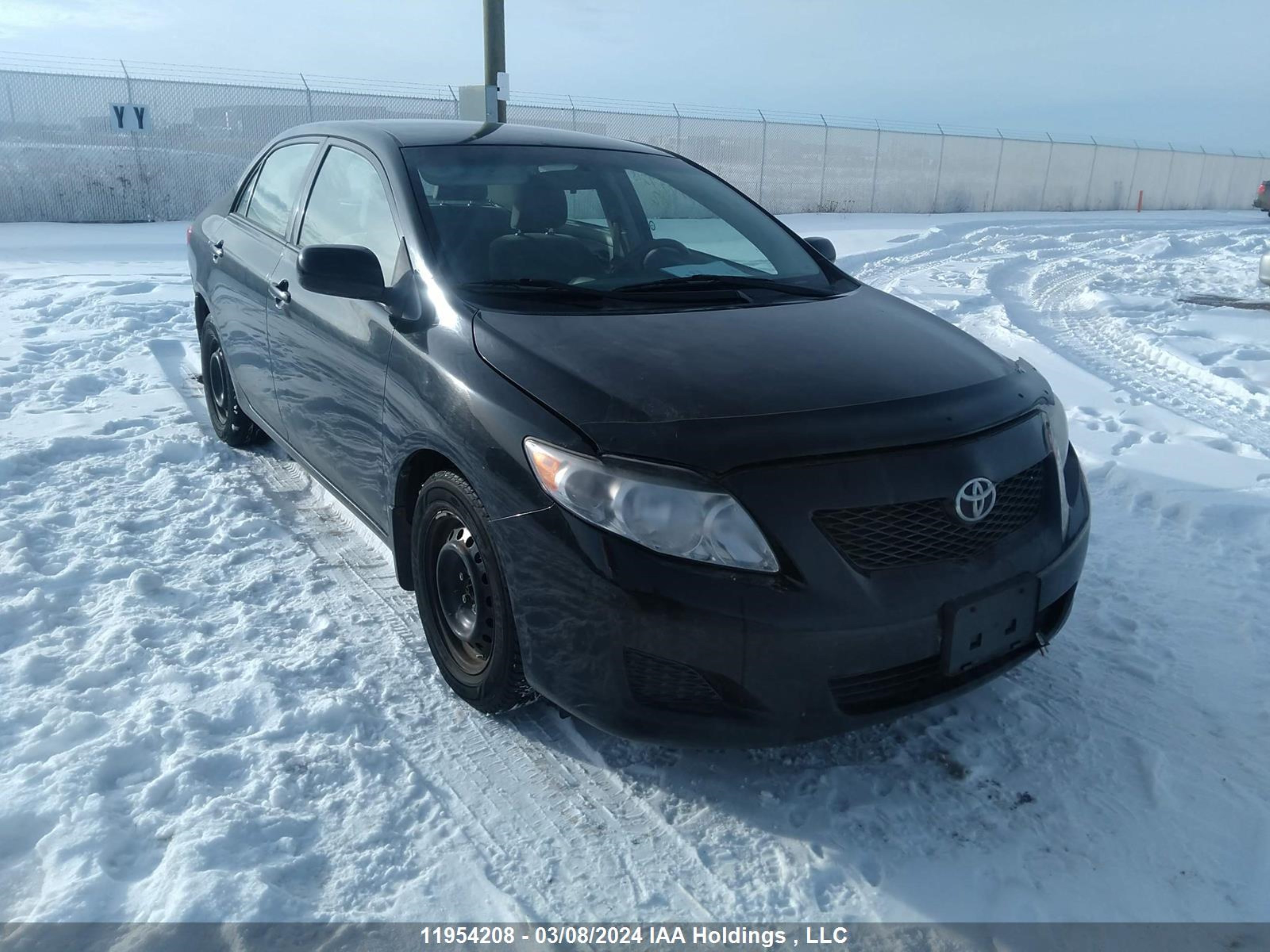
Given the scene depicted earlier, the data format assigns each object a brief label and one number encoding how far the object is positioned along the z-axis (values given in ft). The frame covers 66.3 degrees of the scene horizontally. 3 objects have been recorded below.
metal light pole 39.29
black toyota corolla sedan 7.14
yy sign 55.42
